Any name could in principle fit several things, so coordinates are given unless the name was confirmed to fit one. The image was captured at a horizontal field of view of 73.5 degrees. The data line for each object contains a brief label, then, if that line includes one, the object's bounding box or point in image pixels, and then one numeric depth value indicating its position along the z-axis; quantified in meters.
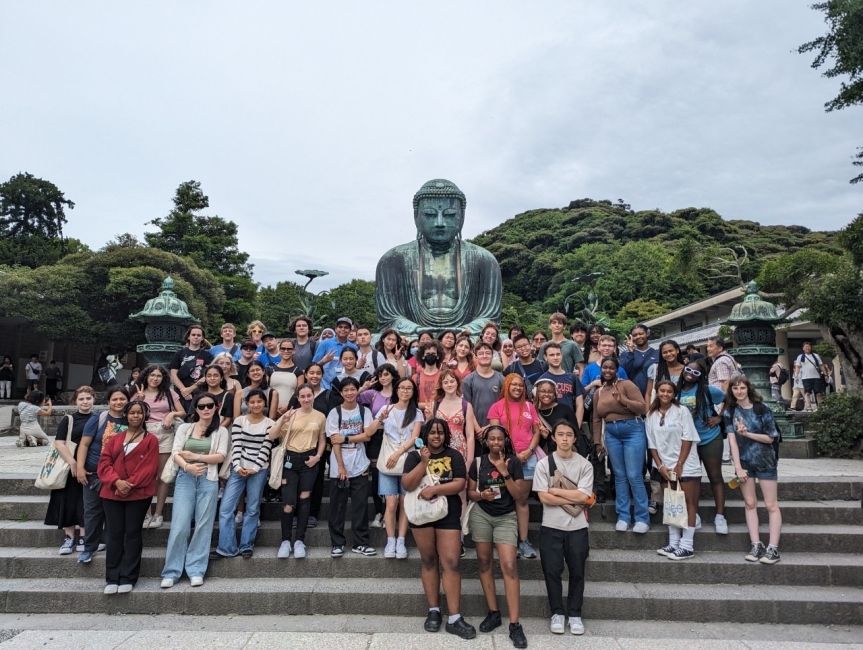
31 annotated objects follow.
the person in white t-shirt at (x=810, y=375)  12.71
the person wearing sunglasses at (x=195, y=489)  4.73
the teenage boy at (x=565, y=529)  4.11
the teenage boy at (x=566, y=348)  6.01
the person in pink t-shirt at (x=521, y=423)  4.69
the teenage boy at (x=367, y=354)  6.30
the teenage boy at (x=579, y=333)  6.34
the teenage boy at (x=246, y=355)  6.27
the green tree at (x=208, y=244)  30.39
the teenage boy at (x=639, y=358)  5.90
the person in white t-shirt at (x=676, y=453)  4.82
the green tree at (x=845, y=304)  8.94
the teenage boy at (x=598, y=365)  5.70
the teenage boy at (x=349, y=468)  4.93
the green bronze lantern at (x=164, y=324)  10.14
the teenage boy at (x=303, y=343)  6.71
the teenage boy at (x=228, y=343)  6.87
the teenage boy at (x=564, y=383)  5.17
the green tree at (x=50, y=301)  18.98
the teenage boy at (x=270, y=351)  6.65
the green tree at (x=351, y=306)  38.84
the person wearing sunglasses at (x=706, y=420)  5.09
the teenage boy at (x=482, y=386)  5.11
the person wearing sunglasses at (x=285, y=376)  5.78
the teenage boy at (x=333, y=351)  6.24
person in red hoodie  4.60
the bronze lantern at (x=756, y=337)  9.32
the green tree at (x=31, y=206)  31.36
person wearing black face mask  5.40
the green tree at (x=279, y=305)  34.71
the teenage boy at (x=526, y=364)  5.54
